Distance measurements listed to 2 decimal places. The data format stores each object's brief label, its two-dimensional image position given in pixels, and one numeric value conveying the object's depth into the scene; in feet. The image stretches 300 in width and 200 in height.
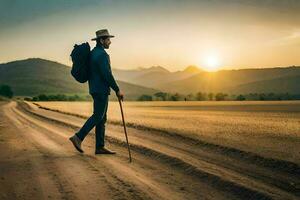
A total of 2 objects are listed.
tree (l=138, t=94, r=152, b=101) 302.58
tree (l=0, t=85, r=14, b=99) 464.24
